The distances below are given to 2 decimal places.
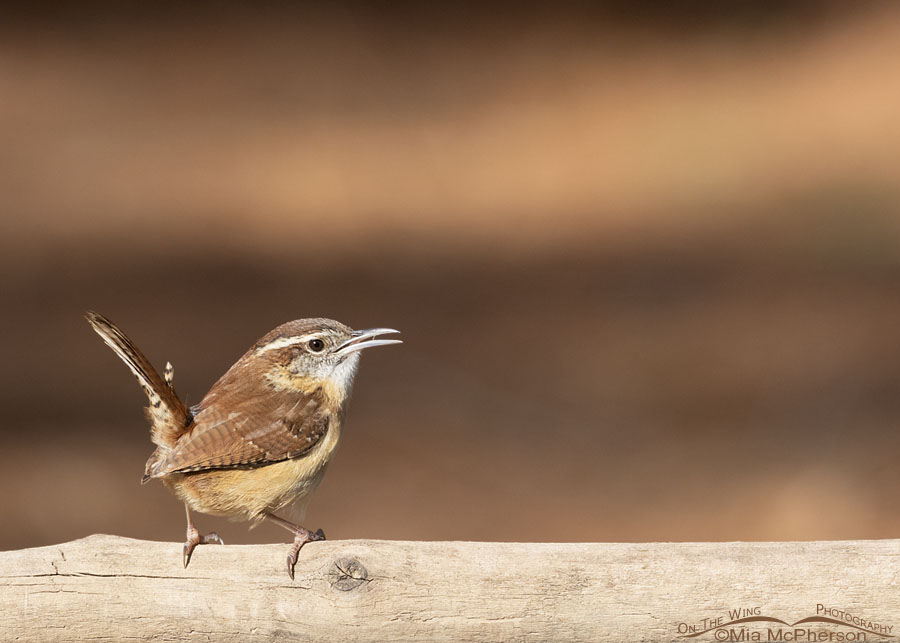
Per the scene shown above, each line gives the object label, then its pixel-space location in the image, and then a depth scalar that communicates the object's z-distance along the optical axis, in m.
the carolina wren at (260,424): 5.49
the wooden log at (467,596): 5.28
